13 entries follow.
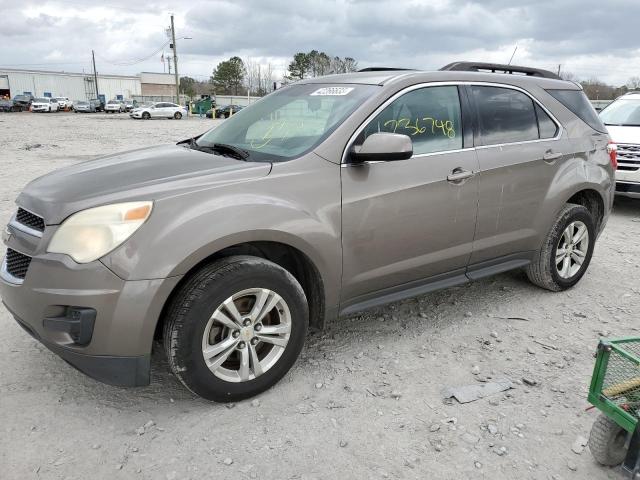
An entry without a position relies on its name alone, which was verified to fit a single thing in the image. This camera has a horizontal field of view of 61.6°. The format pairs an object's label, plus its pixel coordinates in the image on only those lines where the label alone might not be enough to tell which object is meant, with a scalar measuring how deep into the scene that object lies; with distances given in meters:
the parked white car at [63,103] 53.75
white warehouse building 76.94
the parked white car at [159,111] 40.16
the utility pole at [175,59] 52.44
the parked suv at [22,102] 50.34
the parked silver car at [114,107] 52.40
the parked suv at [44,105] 48.62
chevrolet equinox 2.54
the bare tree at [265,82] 91.31
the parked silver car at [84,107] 51.34
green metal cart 2.20
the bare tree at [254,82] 89.19
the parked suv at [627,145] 7.67
